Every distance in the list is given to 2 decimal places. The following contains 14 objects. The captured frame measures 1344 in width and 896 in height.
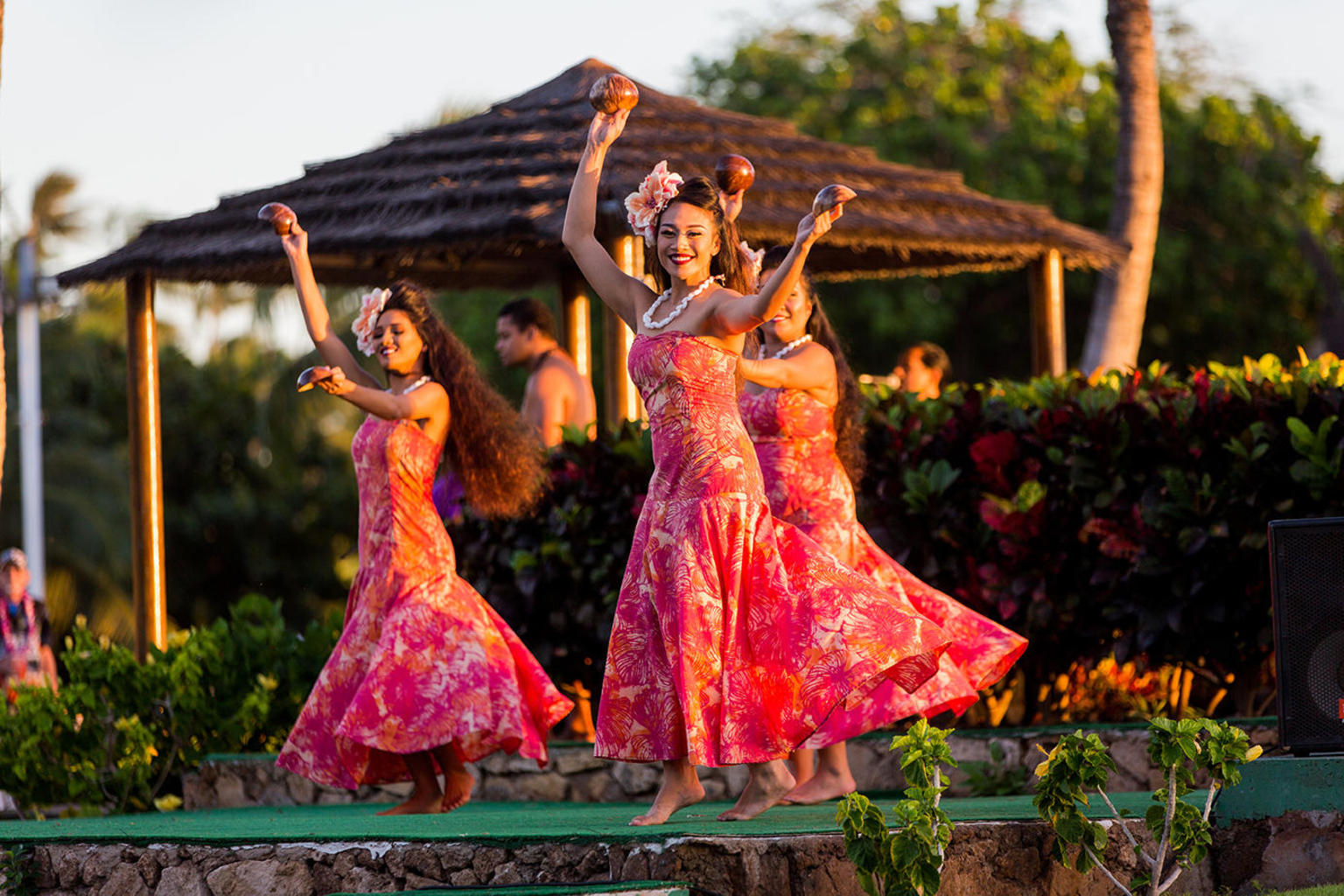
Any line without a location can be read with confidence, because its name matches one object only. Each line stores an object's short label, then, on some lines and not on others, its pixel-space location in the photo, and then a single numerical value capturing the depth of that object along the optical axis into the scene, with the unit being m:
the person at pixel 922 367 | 24.37
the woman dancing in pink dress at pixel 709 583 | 10.91
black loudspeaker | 10.80
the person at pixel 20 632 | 25.72
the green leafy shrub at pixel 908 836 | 9.08
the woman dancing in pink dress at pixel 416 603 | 13.53
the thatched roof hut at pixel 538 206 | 19.08
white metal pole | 42.44
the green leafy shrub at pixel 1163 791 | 9.71
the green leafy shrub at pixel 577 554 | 17.08
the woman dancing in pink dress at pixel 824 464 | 13.48
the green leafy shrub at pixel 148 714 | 17.58
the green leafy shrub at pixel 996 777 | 14.38
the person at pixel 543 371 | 18.03
